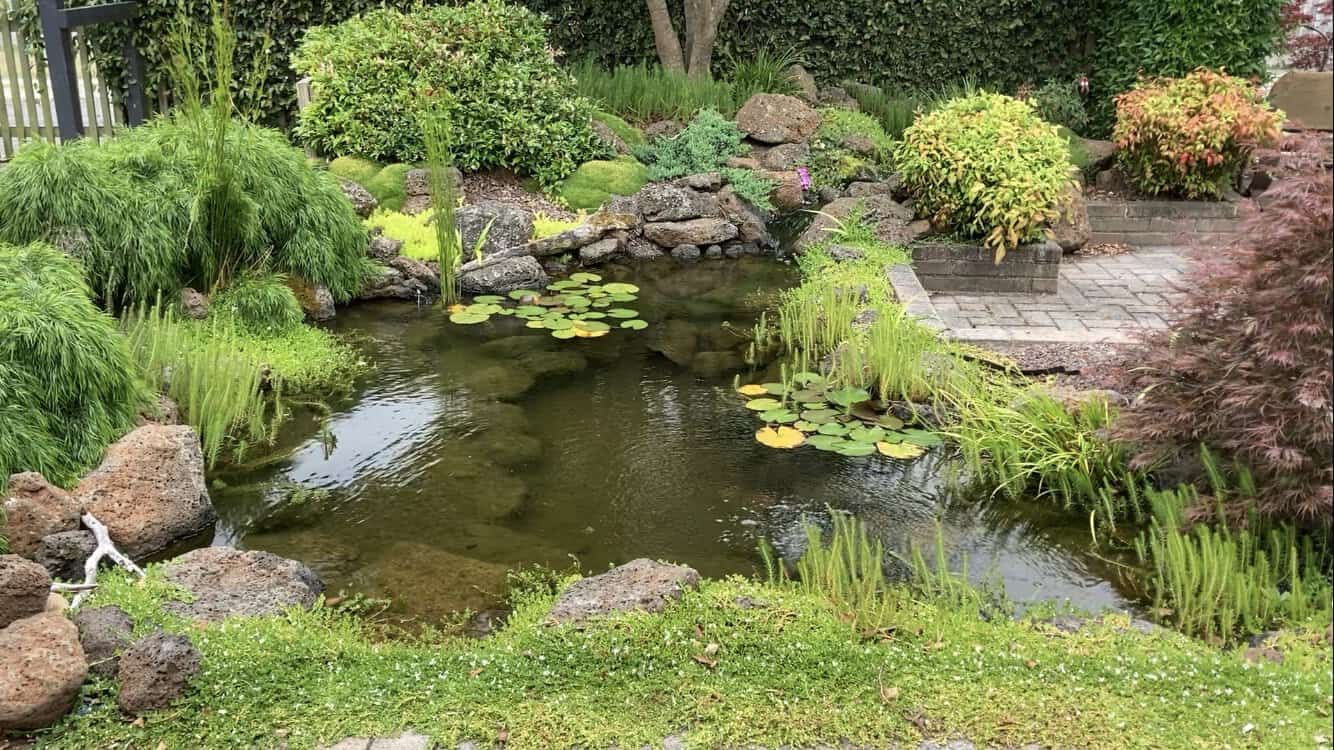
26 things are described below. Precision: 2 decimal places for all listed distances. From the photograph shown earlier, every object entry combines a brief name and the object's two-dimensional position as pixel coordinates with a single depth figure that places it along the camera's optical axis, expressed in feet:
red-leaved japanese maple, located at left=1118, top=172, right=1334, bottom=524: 11.02
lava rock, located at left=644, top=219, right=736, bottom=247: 29.81
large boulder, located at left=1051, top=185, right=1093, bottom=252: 27.73
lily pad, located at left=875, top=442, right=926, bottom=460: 16.58
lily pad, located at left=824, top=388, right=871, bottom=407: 18.31
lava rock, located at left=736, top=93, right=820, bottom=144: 35.86
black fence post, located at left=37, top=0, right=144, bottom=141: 28.28
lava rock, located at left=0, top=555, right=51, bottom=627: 10.34
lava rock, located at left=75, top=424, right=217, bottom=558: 13.43
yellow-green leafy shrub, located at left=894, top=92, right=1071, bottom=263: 24.47
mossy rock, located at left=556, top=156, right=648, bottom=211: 30.83
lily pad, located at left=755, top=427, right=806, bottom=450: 17.03
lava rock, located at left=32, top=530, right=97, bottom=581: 12.24
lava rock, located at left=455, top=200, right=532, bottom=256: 27.48
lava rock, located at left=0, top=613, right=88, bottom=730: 9.34
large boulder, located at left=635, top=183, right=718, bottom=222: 30.35
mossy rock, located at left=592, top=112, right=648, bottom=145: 34.65
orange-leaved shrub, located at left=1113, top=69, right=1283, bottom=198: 28.40
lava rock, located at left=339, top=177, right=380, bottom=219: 27.40
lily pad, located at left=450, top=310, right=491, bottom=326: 23.32
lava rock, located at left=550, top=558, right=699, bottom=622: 11.43
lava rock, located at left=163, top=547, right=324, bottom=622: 11.71
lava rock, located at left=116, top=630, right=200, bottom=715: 9.70
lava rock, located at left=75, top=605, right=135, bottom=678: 10.18
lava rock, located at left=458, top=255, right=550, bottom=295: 25.85
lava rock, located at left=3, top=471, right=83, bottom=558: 12.24
